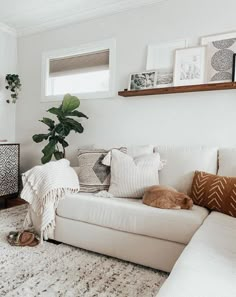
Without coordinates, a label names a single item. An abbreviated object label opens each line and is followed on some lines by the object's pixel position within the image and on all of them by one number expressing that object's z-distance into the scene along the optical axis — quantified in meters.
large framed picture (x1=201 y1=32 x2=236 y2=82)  2.34
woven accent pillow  2.40
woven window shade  3.16
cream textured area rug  1.50
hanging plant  3.62
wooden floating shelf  2.28
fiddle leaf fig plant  2.93
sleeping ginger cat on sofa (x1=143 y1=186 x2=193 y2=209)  1.85
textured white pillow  2.19
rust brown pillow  1.81
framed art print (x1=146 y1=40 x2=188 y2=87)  2.63
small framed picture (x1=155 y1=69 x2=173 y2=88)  2.63
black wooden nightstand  3.25
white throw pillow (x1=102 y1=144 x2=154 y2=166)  2.42
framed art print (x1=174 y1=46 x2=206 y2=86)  2.47
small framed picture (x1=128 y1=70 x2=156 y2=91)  2.71
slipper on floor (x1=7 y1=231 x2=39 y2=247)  2.11
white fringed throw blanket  2.13
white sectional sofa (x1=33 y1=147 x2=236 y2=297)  0.89
